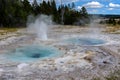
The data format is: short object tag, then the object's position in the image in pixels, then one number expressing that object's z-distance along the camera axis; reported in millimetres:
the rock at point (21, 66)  5030
